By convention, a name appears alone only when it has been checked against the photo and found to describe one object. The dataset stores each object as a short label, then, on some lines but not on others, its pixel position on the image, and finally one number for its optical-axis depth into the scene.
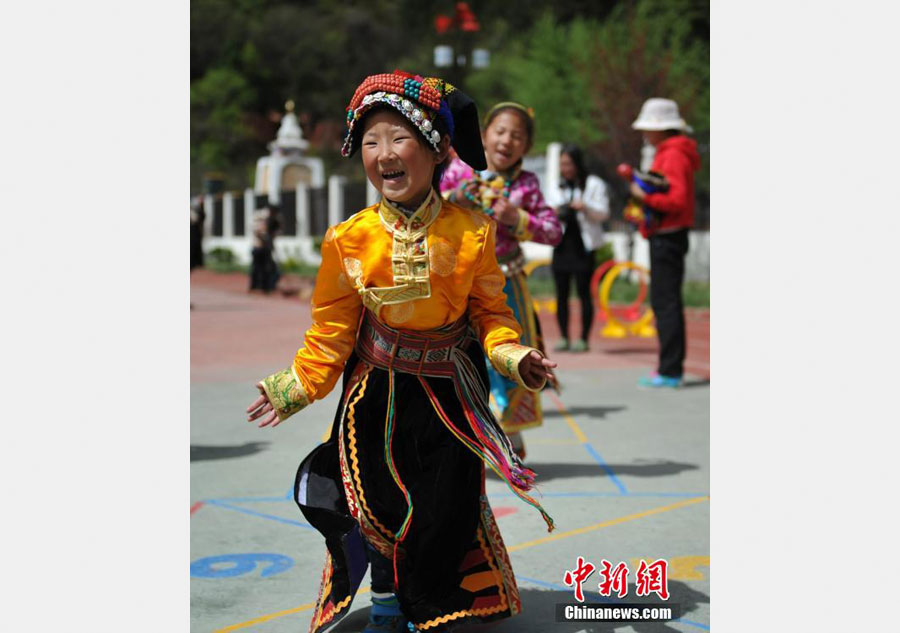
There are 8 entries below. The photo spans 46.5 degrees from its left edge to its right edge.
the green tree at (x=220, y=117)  42.47
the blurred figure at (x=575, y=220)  10.09
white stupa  34.59
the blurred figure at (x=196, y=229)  14.45
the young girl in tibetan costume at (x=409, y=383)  3.49
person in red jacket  8.35
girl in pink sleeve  5.51
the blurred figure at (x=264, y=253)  20.53
